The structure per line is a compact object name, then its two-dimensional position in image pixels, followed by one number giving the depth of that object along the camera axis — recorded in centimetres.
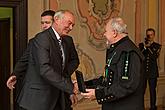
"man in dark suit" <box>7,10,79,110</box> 298
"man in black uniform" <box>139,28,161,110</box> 646
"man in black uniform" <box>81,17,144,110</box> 281
